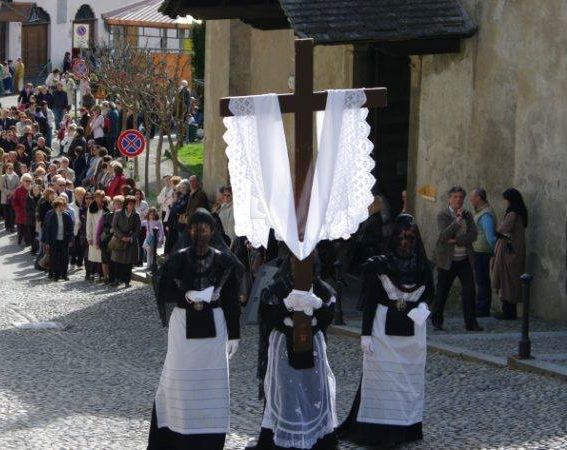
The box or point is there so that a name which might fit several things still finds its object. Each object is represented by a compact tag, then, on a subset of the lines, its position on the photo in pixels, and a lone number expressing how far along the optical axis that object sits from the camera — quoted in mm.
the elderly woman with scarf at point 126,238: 22625
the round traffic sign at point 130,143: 27781
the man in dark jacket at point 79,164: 32753
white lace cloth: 10281
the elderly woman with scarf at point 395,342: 10984
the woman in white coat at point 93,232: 23469
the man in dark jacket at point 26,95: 45000
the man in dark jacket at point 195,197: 20844
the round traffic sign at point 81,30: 40375
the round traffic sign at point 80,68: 40312
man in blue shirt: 17719
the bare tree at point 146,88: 33750
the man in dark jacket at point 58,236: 23859
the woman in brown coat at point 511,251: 17531
